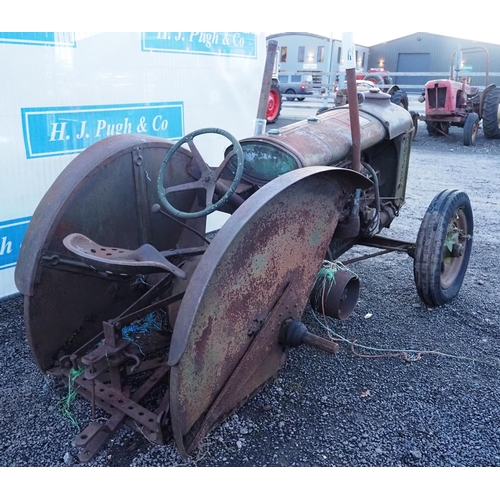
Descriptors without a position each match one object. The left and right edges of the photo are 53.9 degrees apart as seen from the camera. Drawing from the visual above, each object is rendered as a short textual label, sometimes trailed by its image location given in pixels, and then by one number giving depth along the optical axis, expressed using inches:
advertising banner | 130.3
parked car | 763.4
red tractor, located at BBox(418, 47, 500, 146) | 415.2
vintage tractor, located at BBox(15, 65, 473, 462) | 69.5
